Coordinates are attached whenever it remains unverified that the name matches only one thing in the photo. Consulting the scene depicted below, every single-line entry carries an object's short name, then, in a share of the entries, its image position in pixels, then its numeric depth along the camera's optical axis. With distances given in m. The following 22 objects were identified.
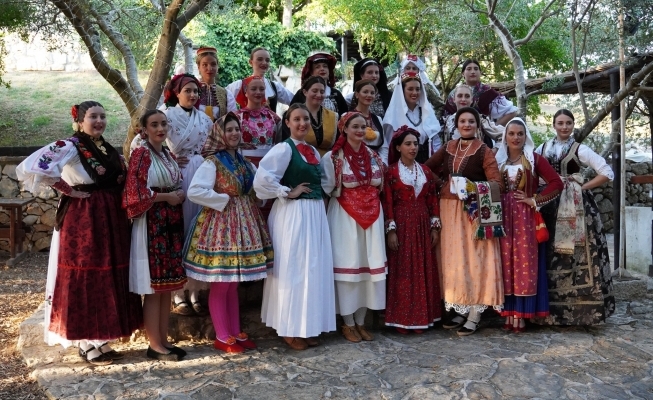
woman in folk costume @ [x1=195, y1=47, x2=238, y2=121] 4.97
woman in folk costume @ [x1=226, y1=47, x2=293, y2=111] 5.37
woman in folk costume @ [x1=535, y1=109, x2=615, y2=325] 4.91
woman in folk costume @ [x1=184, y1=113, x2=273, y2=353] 4.24
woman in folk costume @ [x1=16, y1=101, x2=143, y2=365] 4.04
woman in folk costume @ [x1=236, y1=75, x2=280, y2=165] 4.85
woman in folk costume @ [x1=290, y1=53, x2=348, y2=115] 5.24
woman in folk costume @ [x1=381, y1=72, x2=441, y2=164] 5.33
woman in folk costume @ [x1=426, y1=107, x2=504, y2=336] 4.73
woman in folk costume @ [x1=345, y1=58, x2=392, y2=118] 5.41
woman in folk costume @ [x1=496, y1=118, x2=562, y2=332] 4.79
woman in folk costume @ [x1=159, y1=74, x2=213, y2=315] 4.61
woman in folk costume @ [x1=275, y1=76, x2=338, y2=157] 4.80
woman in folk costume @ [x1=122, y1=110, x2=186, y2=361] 4.04
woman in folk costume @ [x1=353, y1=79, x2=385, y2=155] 5.03
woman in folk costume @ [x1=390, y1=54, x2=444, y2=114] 5.55
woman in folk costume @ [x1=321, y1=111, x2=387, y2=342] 4.65
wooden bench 9.14
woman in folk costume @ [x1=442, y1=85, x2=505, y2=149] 5.32
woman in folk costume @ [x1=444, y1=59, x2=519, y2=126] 5.72
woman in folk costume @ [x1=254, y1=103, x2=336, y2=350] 4.40
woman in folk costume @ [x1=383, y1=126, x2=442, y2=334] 4.84
